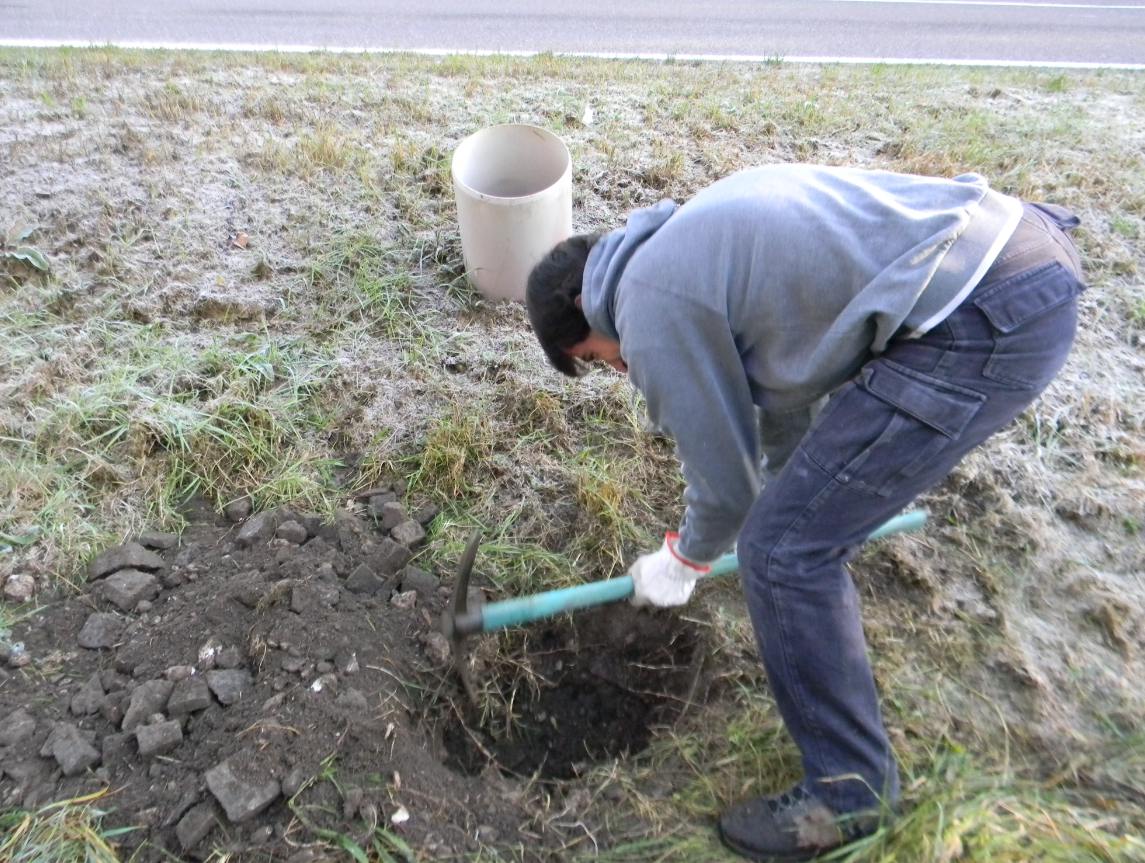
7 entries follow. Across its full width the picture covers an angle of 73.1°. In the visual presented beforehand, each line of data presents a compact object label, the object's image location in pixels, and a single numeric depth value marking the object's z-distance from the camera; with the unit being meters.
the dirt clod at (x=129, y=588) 2.21
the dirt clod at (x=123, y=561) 2.28
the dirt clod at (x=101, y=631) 2.10
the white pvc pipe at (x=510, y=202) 3.10
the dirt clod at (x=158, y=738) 1.85
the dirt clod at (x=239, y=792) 1.73
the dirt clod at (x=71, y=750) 1.82
